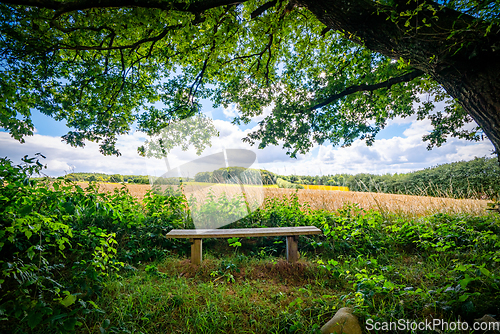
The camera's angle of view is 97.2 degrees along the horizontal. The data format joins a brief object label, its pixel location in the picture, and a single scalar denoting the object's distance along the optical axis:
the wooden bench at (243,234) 3.26
